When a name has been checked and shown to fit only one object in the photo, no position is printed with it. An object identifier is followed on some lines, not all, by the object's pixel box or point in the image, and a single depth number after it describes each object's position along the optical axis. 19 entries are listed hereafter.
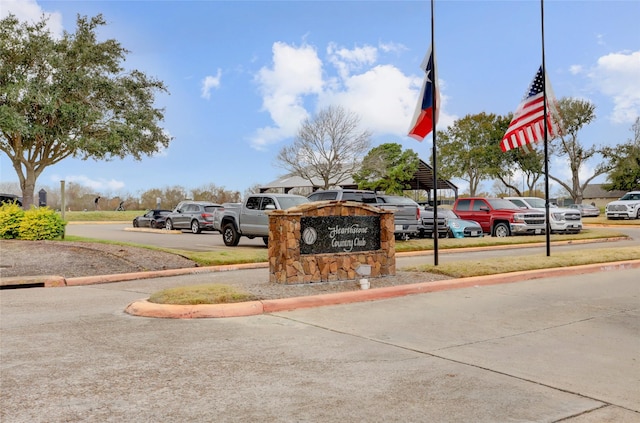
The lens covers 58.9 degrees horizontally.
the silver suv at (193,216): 28.63
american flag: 15.92
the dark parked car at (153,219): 34.19
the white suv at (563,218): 25.91
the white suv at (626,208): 38.88
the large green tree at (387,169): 50.28
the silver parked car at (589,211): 54.64
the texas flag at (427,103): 13.20
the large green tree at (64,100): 27.39
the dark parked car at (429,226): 22.42
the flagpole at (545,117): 15.60
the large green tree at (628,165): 64.69
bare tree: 47.69
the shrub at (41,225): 17.14
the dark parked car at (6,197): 33.49
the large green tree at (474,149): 63.19
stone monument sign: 9.80
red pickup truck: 24.50
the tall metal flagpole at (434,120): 12.70
